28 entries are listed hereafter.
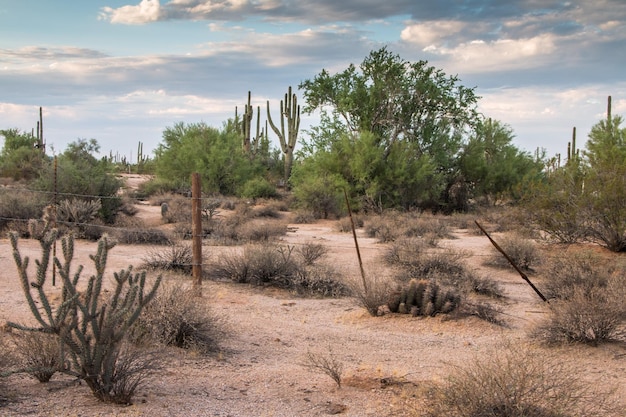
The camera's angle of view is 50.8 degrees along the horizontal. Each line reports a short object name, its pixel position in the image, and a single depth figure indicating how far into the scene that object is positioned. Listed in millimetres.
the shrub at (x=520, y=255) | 14609
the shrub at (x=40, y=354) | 5799
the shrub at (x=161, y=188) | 34709
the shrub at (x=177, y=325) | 7414
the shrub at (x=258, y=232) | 18338
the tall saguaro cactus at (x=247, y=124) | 42688
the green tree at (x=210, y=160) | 35031
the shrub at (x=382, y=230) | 19766
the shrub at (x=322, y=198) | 29188
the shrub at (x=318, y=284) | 11812
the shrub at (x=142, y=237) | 17047
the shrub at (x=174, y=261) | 12627
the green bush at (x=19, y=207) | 18734
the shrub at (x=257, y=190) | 34938
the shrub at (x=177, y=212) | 22525
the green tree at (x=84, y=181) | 21219
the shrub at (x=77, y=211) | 18094
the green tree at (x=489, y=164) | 35406
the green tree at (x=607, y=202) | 15906
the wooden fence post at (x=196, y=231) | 10672
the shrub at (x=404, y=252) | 13711
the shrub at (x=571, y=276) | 10867
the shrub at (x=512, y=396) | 5051
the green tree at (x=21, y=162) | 41938
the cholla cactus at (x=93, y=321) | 5191
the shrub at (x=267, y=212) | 28970
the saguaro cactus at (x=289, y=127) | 40156
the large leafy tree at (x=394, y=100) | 33875
